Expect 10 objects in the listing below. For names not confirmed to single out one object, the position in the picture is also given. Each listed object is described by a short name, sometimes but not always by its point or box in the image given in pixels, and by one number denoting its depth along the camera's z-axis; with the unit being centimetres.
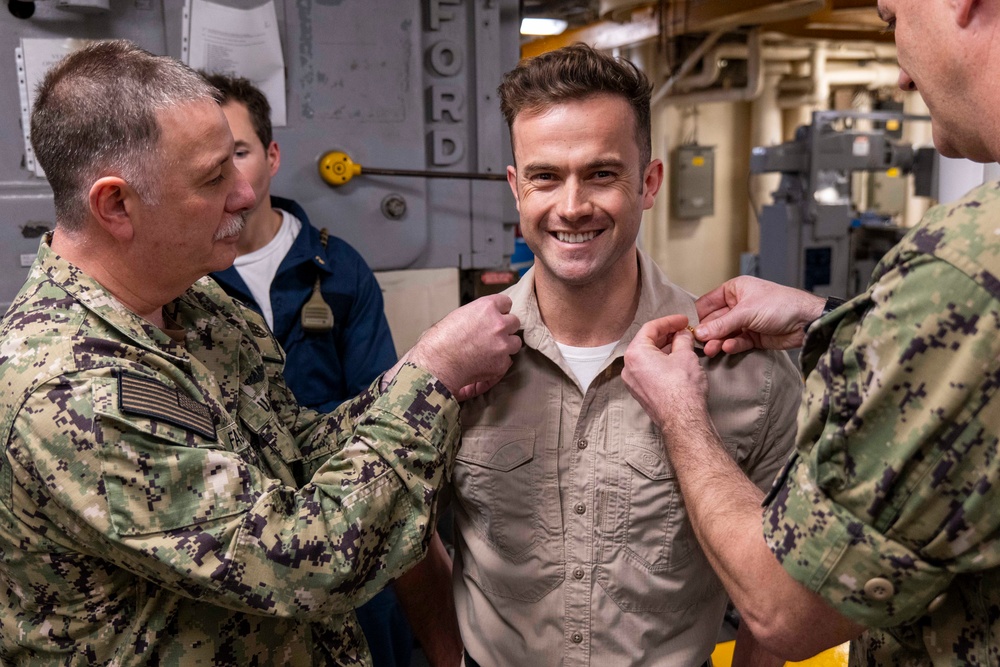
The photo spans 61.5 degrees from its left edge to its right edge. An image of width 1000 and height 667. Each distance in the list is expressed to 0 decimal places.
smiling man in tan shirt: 149
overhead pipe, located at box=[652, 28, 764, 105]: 717
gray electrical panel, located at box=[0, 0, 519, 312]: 253
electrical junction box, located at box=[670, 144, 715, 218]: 782
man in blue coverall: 229
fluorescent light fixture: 654
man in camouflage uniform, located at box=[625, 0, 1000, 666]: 80
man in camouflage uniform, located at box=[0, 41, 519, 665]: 110
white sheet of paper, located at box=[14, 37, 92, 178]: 221
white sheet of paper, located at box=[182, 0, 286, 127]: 238
